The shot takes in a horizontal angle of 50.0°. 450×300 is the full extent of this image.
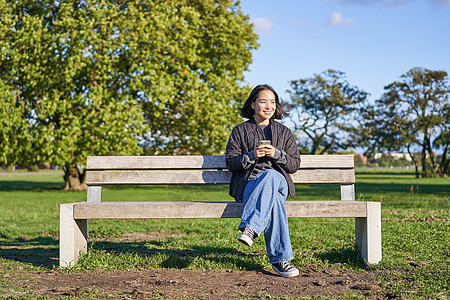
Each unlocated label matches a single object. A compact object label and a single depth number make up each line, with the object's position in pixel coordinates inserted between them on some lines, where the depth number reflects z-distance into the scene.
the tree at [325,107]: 41.88
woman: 4.01
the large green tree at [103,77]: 16.28
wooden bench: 4.28
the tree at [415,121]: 41.78
